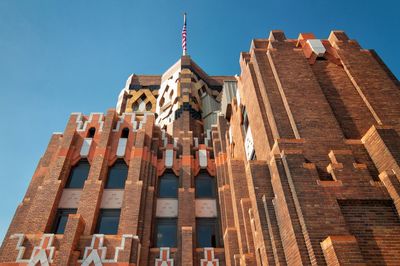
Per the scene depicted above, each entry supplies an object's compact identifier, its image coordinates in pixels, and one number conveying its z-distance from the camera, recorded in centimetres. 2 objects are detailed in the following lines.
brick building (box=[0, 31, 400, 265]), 701
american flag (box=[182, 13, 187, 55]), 3304
